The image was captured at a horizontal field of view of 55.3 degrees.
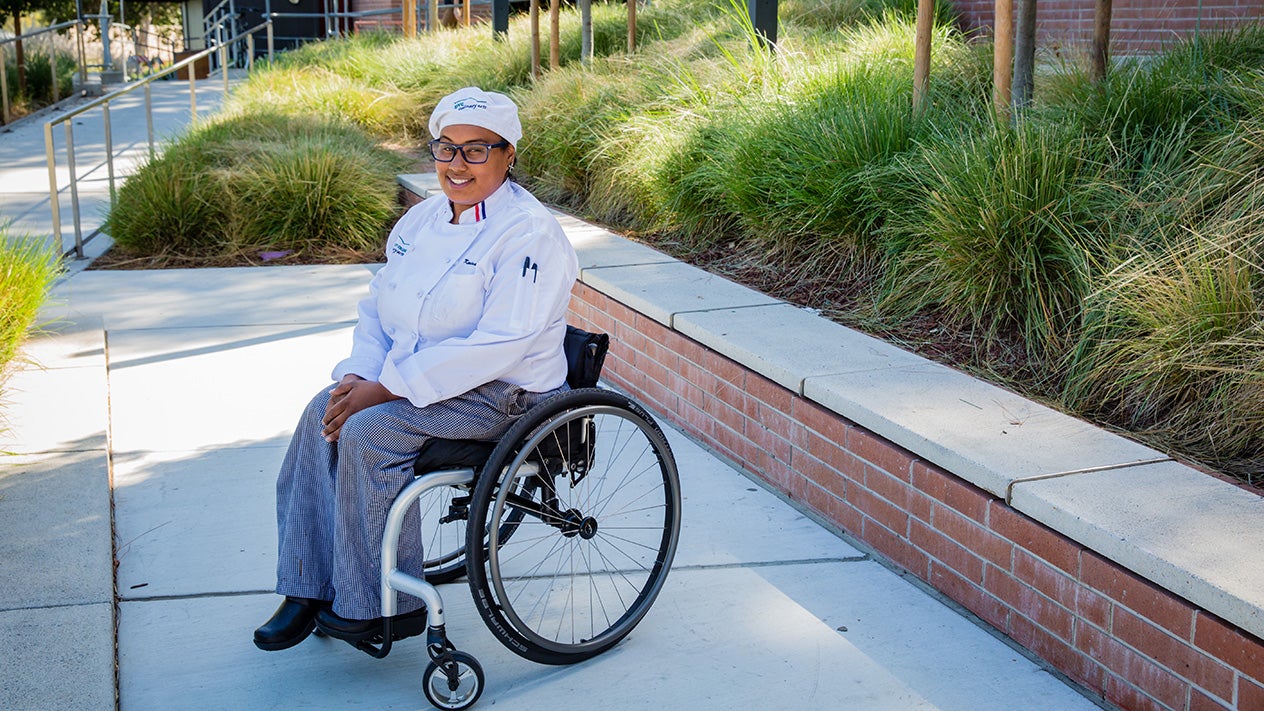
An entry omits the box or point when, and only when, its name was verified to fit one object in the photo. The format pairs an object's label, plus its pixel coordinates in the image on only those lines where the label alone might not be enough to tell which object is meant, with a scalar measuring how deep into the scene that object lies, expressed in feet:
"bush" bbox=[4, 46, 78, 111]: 61.52
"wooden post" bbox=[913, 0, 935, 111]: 19.19
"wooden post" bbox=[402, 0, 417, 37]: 57.28
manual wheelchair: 9.61
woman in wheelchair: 9.83
